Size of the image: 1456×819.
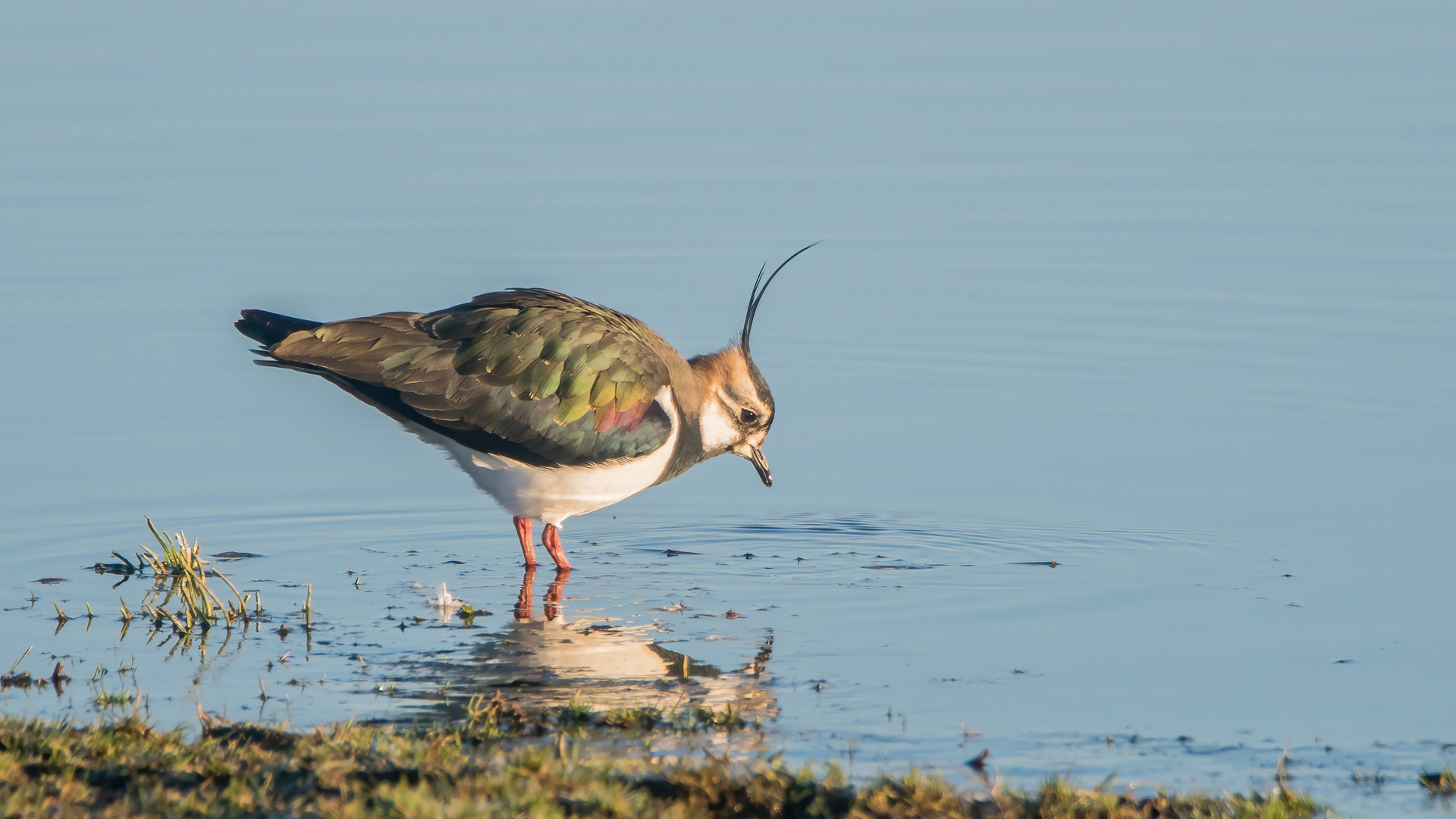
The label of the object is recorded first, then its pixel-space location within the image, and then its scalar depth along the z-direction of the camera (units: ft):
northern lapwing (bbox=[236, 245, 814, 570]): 58.90
